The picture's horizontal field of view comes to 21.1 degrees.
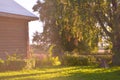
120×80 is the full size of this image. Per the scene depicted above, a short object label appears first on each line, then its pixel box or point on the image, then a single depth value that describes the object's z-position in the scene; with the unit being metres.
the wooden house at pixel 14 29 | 23.03
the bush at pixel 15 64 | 21.91
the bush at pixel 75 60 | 29.80
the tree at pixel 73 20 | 27.86
